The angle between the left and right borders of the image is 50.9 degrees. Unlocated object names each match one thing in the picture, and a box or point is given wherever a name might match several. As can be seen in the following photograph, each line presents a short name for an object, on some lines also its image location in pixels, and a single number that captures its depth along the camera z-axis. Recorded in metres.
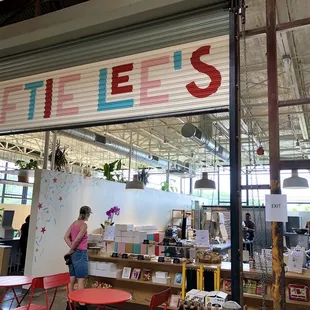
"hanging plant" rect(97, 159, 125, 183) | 9.41
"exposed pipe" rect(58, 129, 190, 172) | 9.18
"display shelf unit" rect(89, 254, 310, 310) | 4.21
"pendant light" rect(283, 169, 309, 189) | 6.70
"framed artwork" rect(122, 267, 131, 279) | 5.38
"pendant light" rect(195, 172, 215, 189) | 7.70
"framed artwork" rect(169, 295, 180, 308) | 4.83
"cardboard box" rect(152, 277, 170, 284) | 5.05
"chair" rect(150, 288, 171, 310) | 3.06
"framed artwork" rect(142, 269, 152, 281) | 5.26
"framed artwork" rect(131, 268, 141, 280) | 5.34
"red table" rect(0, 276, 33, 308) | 3.76
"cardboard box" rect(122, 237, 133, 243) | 5.96
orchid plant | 8.36
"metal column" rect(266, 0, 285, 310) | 2.15
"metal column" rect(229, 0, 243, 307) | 2.04
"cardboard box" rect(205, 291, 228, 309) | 2.06
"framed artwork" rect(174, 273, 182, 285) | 4.97
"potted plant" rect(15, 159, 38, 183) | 7.20
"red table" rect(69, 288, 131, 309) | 3.13
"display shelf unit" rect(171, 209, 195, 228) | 13.80
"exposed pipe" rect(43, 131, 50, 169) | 7.23
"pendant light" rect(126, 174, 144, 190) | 8.10
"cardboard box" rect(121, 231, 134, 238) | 6.00
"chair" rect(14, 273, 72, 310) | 3.59
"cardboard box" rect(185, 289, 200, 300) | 2.13
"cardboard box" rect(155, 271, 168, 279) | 5.08
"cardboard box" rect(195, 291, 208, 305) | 2.11
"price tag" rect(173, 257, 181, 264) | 4.98
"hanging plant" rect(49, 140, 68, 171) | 7.85
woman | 4.88
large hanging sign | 2.35
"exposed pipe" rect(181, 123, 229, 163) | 7.95
